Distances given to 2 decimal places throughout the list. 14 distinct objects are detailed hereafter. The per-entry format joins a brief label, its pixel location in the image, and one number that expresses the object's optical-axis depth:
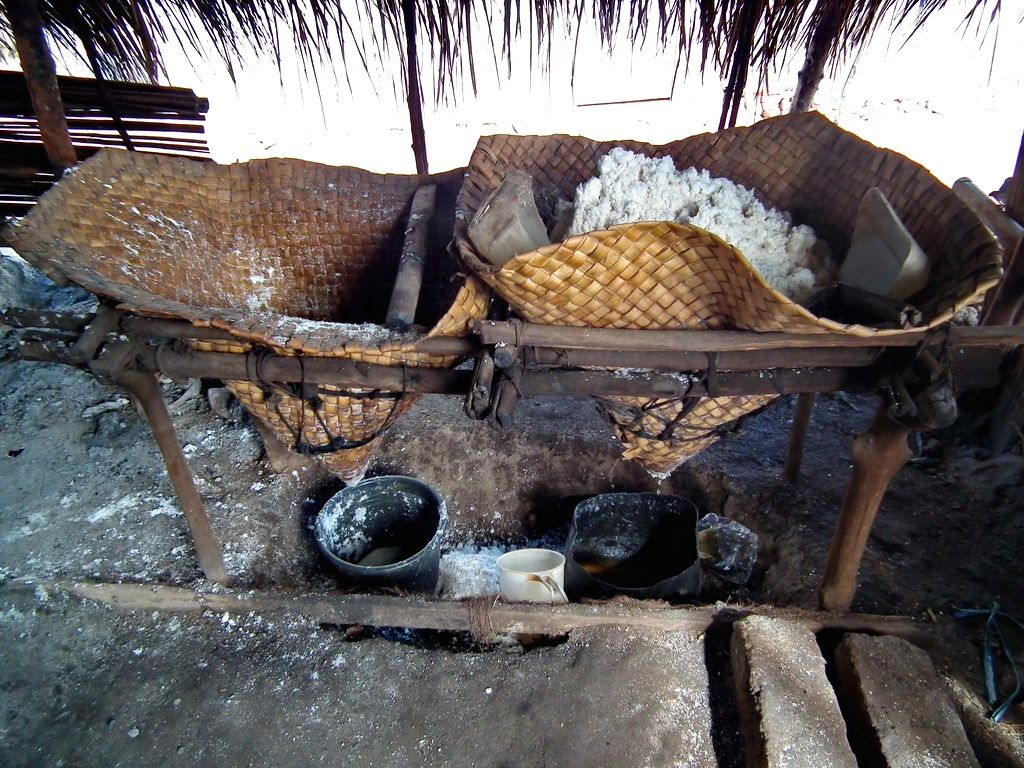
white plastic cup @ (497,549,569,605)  2.13
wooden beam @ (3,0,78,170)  2.02
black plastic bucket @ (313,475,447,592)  2.44
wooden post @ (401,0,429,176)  2.71
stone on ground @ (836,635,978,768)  1.53
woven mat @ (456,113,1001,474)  1.24
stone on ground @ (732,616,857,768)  1.52
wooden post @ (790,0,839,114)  2.63
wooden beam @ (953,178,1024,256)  1.90
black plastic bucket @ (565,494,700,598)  2.48
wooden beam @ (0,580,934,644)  1.90
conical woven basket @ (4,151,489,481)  1.53
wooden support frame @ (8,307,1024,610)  1.43
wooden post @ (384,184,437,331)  1.72
